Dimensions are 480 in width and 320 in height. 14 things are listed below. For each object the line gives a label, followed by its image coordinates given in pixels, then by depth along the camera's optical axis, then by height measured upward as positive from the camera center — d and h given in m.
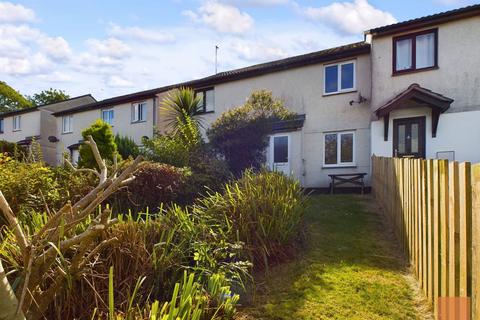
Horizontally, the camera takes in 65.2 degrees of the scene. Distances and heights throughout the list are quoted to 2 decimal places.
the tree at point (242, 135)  12.50 +1.08
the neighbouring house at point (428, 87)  12.47 +2.87
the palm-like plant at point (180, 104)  16.34 +2.72
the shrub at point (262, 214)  5.46 -0.74
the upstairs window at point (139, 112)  23.74 +3.49
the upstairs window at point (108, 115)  25.91 +3.51
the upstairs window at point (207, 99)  19.77 +3.58
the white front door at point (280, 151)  16.36 +0.72
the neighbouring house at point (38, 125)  31.06 +3.58
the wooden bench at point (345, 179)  13.84 -0.41
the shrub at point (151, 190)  7.82 -0.51
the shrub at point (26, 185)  6.48 -0.37
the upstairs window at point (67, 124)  29.31 +3.30
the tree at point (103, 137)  16.06 +1.26
